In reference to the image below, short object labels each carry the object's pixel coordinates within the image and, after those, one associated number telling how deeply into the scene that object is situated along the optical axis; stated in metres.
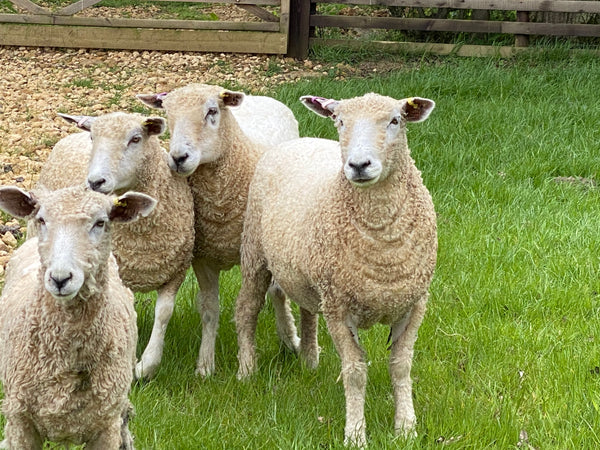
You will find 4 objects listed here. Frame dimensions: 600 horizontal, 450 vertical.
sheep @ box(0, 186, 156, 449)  3.28
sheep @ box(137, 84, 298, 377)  4.87
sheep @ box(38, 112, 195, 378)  4.66
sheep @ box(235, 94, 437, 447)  4.04
